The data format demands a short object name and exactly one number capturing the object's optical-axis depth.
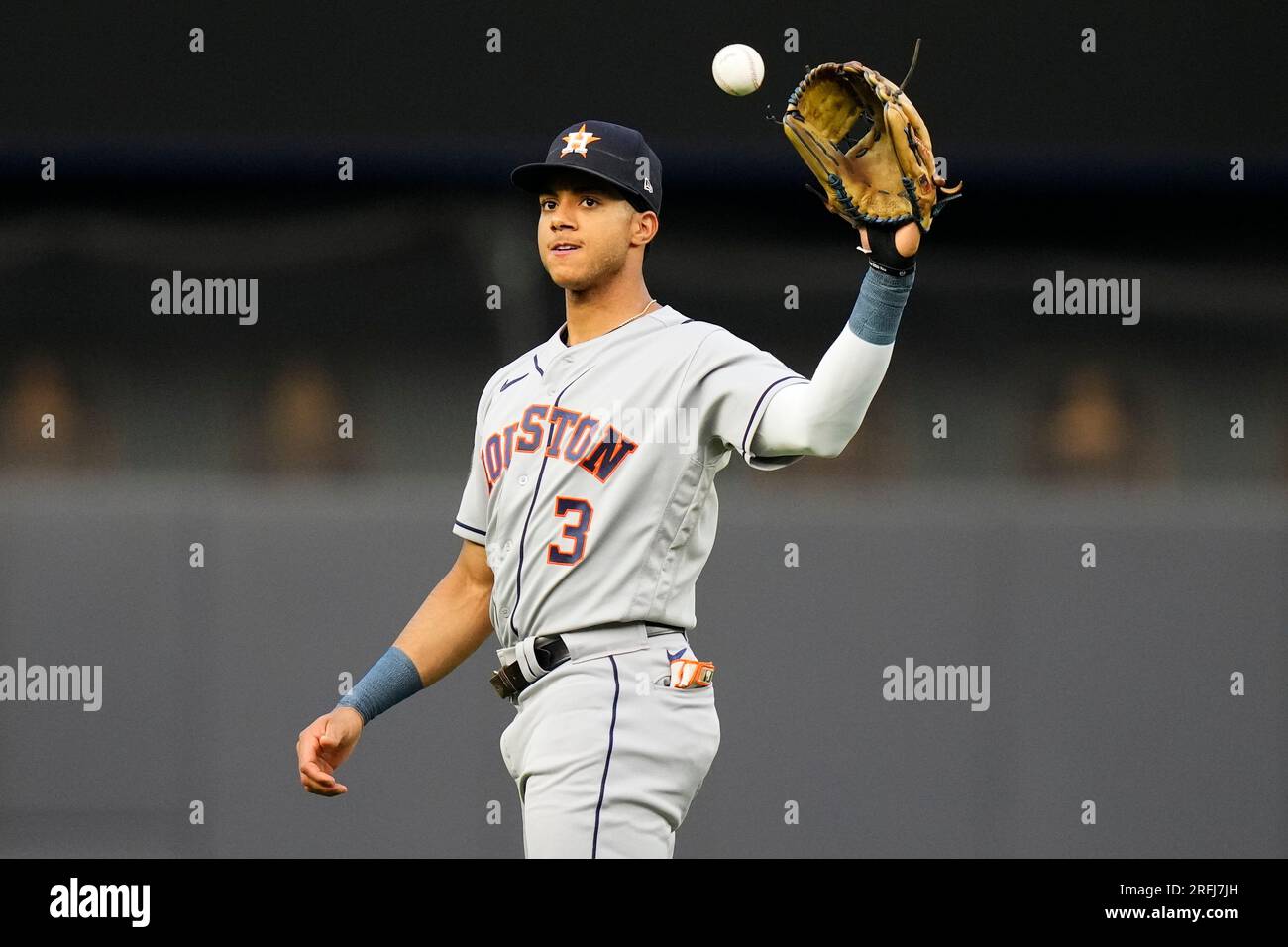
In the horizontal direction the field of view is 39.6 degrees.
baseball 2.88
